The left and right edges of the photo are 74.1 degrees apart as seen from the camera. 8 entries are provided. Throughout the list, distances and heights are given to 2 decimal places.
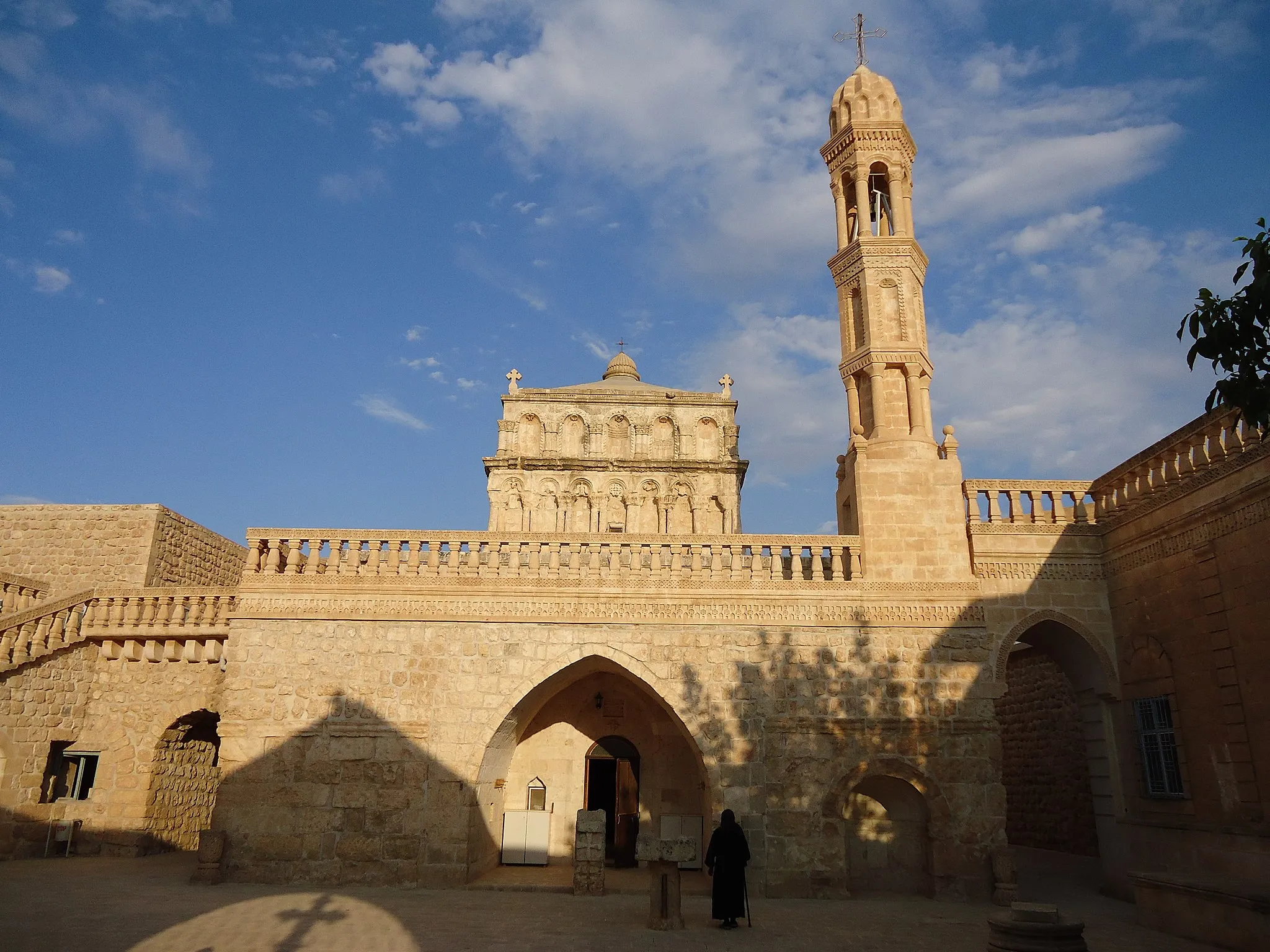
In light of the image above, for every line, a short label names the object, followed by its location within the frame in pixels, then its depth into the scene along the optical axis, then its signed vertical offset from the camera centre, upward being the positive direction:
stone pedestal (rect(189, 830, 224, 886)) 10.72 -1.28
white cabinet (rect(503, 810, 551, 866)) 13.04 -1.13
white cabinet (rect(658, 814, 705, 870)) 13.26 -0.95
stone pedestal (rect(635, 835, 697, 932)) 8.86 -1.14
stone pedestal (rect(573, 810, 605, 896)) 10.81 -1.15
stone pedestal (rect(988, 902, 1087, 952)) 6.34 -1.18
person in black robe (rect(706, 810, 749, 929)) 9.06 -1.09
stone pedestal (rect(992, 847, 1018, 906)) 10.48 -1.33
